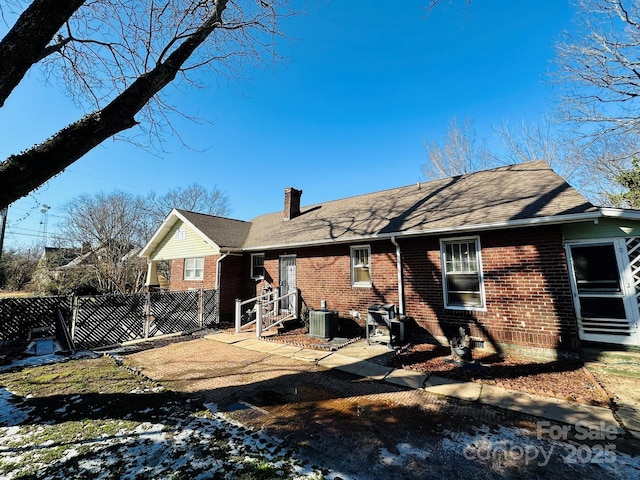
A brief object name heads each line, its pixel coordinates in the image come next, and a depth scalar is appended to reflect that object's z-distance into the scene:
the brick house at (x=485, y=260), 6.38
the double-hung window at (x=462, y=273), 7.54
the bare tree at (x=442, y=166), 22.39
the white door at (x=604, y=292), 6.29
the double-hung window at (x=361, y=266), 9.56
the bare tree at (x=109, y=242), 21.58
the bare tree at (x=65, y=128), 2.72
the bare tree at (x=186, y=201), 31.55
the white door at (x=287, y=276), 11.74
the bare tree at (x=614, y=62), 9.14
